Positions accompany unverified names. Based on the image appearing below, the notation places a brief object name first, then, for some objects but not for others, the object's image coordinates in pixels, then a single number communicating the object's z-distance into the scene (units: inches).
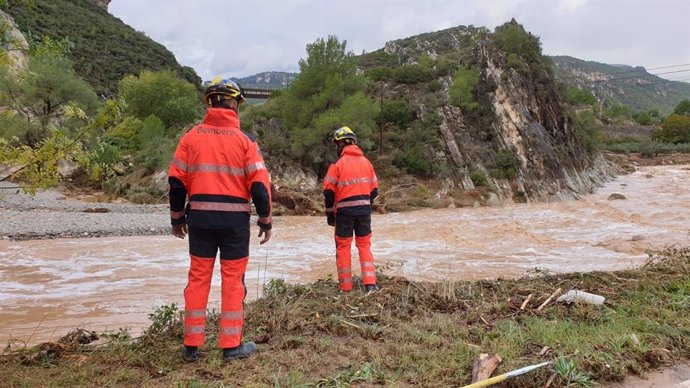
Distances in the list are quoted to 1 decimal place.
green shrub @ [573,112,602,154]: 1442.4
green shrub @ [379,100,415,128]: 1168.2
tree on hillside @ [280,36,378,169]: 924.0
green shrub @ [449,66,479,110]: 1193.2
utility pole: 1082.7
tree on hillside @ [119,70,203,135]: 1244.5
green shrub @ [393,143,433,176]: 1026.7
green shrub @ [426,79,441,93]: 1299.2
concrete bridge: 2098.2
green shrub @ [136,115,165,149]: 1075.2
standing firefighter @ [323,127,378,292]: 228.5
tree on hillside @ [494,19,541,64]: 1304.1
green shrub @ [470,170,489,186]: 1002.7
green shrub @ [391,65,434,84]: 1359.5
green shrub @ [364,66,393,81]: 1376.7
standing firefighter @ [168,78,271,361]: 136.9
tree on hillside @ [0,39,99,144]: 948.1
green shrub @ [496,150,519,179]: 1043.3
